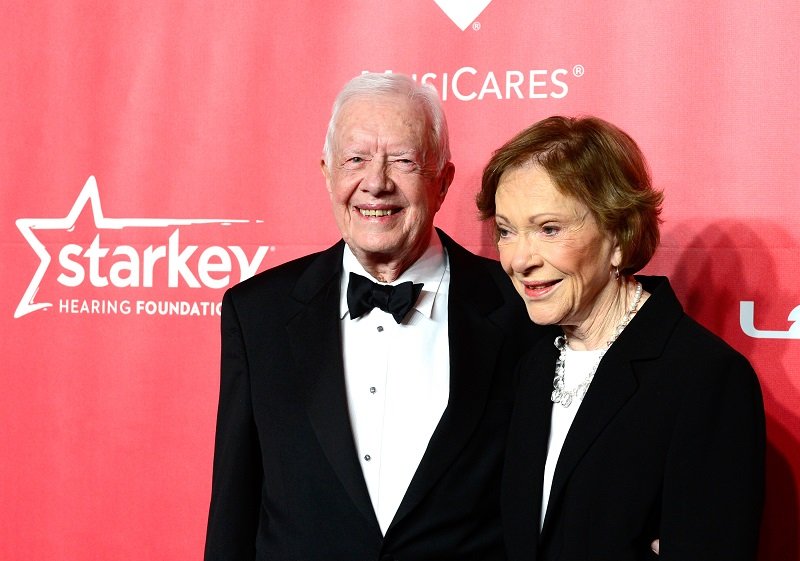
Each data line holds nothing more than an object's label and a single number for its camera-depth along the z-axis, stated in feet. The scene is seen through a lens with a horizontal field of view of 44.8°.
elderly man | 6.30
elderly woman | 5.06
